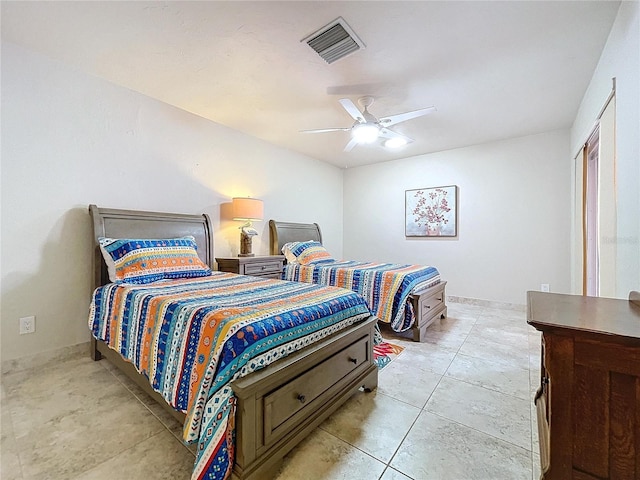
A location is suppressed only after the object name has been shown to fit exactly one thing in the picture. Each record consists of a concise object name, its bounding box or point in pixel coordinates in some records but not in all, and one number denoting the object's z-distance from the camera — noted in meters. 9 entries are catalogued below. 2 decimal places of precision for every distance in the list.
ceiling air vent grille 1.88
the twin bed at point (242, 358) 1.14
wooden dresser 0.86
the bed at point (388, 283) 2.88
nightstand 3.25
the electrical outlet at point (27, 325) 2.20
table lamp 3.44
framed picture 4.49
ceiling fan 2.53
